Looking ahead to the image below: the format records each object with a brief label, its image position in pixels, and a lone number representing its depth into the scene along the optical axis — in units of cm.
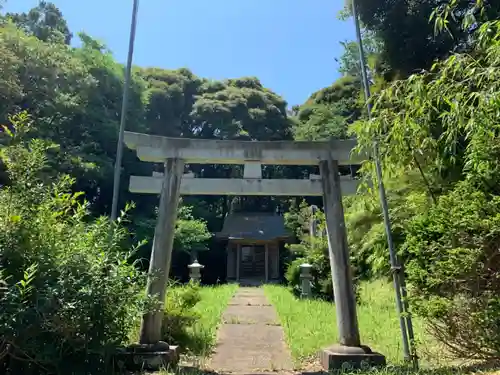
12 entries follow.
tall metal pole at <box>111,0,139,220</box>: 553
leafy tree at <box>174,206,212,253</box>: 1833
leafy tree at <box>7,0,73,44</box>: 2282
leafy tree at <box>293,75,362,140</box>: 2212
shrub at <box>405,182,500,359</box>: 402
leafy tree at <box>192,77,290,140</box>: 2558
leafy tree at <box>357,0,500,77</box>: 1041
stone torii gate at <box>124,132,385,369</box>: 576
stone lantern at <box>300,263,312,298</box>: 1254
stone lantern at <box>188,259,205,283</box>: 1445
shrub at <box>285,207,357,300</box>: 1250
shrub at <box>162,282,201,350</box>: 672
